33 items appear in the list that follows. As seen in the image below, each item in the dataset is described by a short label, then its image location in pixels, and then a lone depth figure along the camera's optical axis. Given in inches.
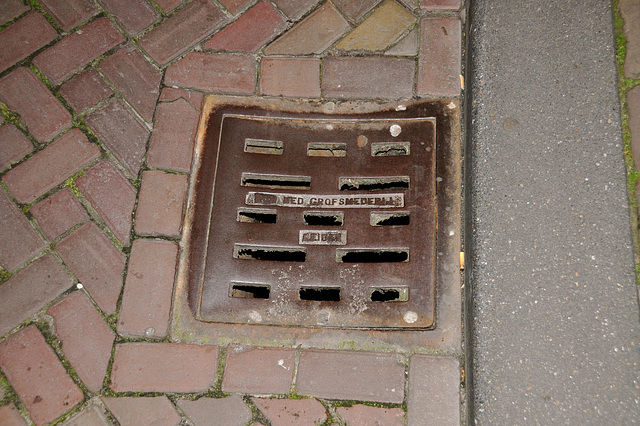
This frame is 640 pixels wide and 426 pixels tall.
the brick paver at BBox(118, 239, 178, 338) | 62.7
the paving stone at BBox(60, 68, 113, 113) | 70.9
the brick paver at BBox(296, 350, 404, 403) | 58.8
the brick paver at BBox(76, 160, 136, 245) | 66.2
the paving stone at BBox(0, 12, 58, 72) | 72.5
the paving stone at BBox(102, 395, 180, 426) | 59.4
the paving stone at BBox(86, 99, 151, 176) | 68.8
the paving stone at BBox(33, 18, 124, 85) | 72.0
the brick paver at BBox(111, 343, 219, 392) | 60.5
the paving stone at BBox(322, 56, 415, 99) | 69.7
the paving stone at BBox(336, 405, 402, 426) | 57.8
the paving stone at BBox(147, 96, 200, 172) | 68.4
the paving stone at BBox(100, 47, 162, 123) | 70.9
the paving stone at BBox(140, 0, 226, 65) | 72.8
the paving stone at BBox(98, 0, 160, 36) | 73.9
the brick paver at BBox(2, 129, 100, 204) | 67.5
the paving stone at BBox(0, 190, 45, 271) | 65.0
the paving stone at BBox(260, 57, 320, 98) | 71.2
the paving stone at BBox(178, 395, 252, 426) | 59.0
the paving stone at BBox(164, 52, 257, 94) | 71.6
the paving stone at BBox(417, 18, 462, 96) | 69.1
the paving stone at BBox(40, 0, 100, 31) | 74.1
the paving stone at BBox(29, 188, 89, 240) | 66.2
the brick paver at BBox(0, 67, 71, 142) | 69.7
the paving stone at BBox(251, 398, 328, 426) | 58.7
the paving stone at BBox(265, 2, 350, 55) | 72.5
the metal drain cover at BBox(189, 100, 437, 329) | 62.4
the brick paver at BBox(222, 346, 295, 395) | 60.0
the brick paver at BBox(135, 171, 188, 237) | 65.9
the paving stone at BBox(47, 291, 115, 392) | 61.3
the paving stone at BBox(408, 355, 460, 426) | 57.7
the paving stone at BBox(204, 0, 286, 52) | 73.0
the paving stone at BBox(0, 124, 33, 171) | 68.6
